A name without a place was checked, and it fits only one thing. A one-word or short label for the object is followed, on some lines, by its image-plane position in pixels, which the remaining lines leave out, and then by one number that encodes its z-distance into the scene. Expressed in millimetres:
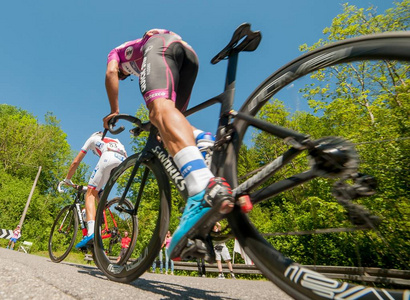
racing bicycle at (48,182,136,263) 2850
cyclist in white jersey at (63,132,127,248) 4009
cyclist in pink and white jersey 1238
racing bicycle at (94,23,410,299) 996
